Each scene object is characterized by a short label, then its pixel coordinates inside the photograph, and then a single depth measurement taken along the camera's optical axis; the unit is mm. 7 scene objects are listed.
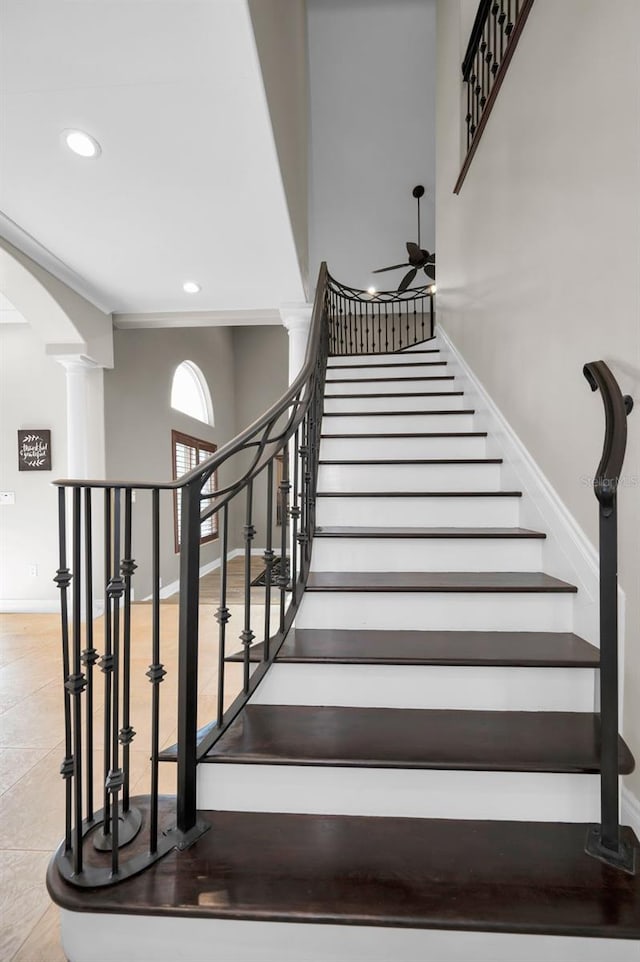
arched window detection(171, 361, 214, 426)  7312
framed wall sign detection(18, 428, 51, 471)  5066
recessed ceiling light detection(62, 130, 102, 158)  2545
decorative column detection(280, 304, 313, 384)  4820
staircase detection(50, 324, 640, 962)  1198
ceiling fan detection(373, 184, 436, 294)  6000
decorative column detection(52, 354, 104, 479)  4672
